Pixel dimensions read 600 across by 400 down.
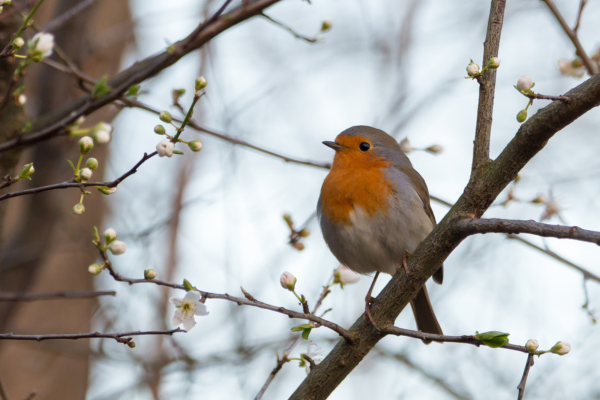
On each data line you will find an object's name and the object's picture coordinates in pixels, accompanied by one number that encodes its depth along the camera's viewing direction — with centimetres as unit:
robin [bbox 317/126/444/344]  802
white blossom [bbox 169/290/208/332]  465
